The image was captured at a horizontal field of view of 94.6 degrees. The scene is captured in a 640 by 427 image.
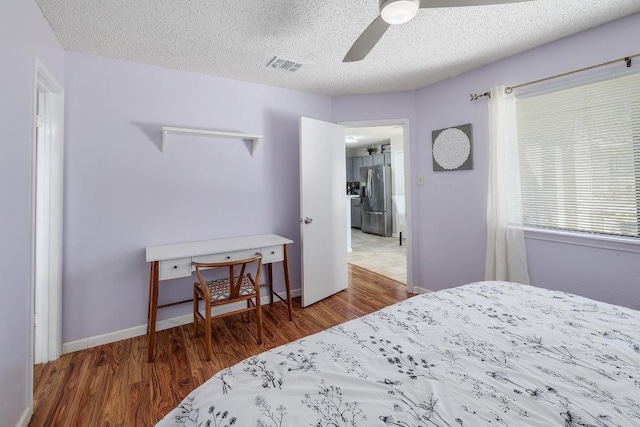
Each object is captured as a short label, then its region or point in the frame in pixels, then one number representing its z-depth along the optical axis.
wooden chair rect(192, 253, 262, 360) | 2.05
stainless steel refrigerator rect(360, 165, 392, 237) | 7.11
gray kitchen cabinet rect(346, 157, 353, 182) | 8.73
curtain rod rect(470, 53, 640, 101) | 1.89
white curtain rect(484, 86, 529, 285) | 2.45
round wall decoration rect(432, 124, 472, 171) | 2.86
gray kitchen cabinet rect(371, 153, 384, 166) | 7.36
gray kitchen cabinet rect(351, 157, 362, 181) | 8.34
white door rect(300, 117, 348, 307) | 3.04
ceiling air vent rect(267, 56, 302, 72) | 2.49
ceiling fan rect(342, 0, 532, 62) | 1.30
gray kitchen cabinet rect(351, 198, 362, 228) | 8.27
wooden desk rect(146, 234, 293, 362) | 2.15
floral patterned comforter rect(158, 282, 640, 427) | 0.74
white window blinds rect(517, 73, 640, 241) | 1.96
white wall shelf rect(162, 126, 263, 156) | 2.46
